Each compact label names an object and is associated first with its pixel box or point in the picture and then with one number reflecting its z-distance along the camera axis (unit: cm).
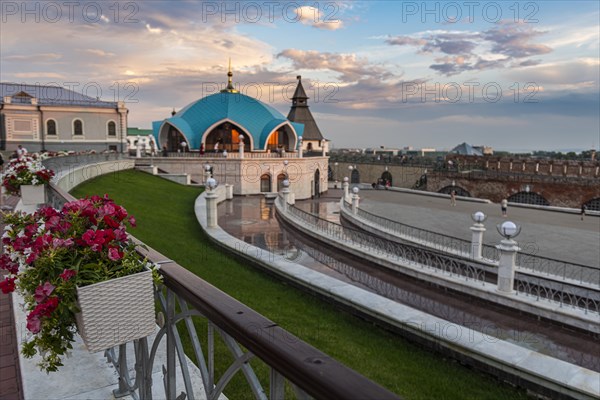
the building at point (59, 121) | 3838
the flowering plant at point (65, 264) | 222
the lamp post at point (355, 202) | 1918
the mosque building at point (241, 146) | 3397
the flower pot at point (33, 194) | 827
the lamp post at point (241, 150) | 3403
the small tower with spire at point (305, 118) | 6222
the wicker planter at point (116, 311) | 230
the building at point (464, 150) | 6318
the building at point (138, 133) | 7062
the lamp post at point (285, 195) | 2000
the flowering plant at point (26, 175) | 809
